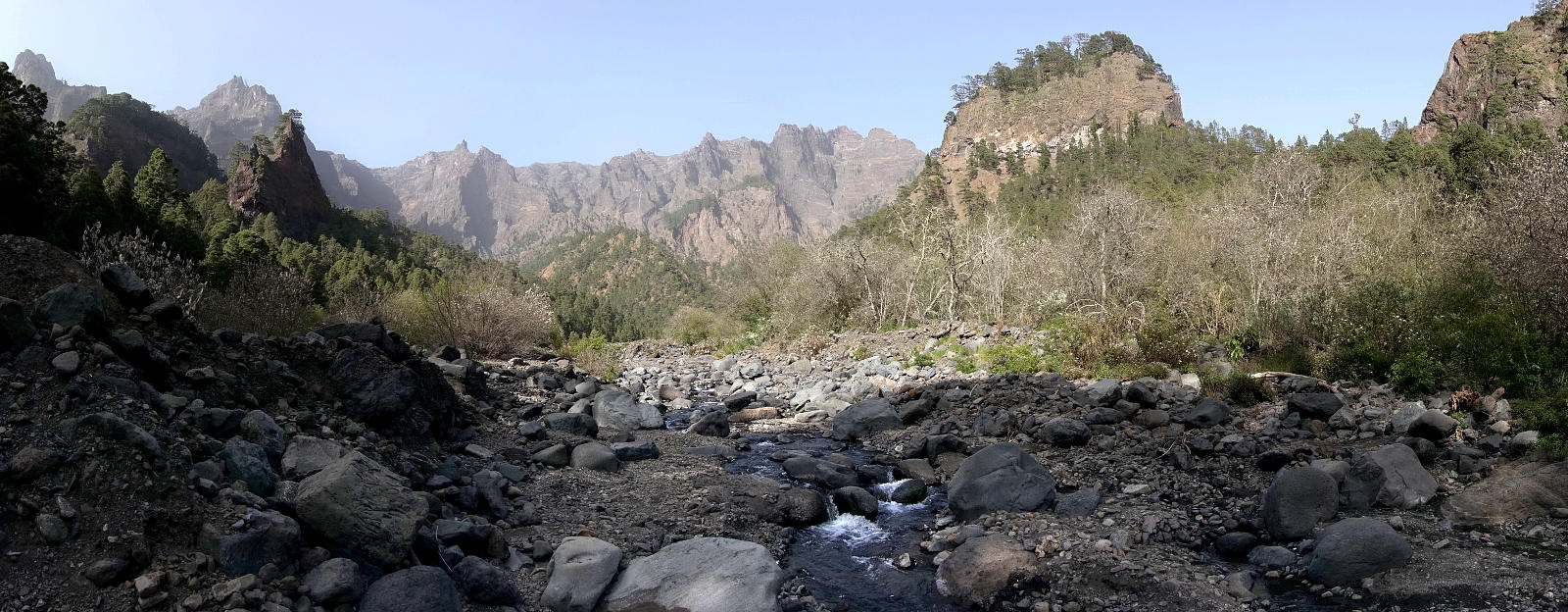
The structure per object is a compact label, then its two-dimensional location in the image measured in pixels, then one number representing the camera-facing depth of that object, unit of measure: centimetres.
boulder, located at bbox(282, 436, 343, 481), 525
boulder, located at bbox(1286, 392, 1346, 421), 803
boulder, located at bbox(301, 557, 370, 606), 399
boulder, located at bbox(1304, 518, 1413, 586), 493
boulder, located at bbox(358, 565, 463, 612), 406
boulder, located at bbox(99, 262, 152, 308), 627
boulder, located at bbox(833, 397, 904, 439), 1084
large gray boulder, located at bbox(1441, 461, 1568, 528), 549
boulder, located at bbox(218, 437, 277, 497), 470
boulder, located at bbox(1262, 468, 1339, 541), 569
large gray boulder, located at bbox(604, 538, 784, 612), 479
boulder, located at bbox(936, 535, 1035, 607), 521
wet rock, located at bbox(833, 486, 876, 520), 724
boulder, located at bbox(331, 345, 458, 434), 705
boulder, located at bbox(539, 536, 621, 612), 477
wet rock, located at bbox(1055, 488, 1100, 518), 661
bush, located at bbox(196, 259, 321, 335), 1165
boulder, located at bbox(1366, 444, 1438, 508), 603
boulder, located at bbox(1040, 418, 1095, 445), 865
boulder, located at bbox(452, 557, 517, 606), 460
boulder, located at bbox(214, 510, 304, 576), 393
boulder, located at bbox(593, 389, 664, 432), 1079
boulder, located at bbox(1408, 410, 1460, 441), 691
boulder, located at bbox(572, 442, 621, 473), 800
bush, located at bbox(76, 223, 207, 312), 1012
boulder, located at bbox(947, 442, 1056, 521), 684
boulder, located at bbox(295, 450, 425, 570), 447
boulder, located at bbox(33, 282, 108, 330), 518
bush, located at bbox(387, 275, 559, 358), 1778
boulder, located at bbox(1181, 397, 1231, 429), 841
